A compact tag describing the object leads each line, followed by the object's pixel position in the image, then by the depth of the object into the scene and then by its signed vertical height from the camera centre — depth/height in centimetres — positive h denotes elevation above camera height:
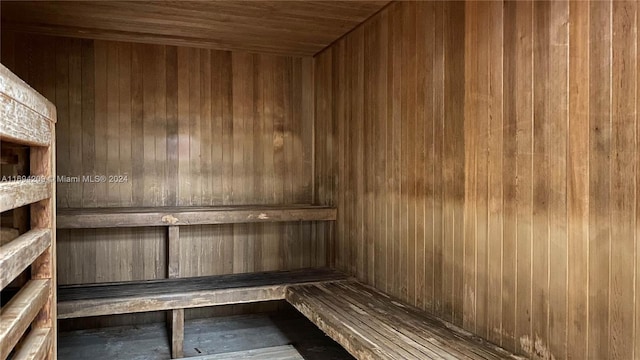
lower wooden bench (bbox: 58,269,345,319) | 256 -72
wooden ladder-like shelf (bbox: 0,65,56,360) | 113 -18
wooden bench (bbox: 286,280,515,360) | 175 -70
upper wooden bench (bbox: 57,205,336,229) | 279 -25
